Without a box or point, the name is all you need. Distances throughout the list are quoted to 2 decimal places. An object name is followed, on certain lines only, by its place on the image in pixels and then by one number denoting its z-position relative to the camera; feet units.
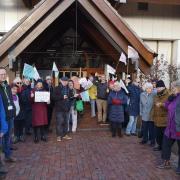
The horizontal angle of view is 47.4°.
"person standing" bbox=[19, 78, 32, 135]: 19.15
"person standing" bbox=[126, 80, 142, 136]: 21.07
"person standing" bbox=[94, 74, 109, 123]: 24.56
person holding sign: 18.80
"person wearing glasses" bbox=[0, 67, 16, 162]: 13.03
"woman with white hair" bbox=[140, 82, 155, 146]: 18.53
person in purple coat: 13.19
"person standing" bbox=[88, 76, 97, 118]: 26.74
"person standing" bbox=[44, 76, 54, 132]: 20.66
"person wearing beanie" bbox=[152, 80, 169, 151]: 16.02
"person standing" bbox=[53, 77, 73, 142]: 19.28
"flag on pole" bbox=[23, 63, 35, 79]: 20.55
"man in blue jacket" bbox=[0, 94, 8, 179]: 12.42
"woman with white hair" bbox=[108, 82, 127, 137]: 21.01
